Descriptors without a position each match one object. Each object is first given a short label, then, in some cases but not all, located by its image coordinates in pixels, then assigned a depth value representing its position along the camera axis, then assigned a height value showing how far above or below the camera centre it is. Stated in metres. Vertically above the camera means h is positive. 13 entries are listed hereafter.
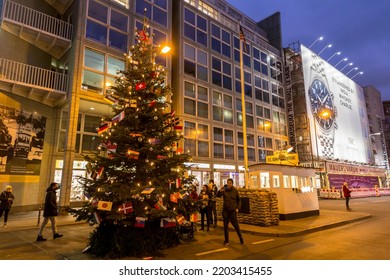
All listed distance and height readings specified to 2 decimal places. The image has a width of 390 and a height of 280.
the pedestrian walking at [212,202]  10.64 -0.63
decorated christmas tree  6.40 +0.42
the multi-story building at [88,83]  15.50 +8.39
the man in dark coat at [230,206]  7.50 -0.58
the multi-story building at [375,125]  52.43 +14.10
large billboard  37.38 +13.14
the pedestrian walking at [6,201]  11.06 -0.59
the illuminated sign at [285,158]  15.47 +1.86
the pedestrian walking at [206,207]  10.19 -0.83
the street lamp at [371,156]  50.24 +6.28
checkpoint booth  12.33 +0.06
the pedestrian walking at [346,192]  17.76 -0.36
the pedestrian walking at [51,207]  8.38 -0.66
